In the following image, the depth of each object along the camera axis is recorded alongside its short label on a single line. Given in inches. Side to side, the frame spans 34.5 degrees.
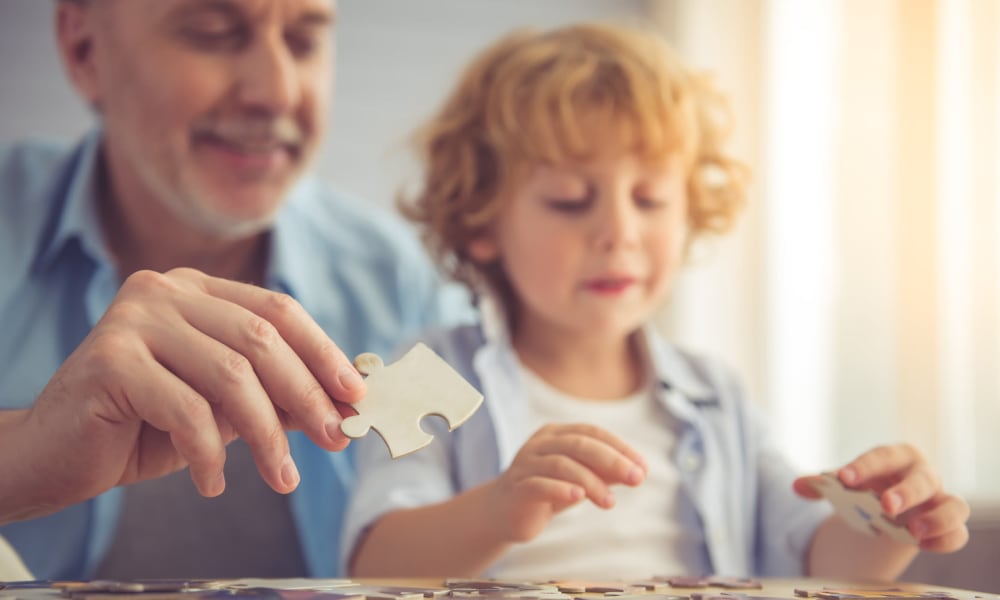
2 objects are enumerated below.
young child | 31.5
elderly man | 37.0
